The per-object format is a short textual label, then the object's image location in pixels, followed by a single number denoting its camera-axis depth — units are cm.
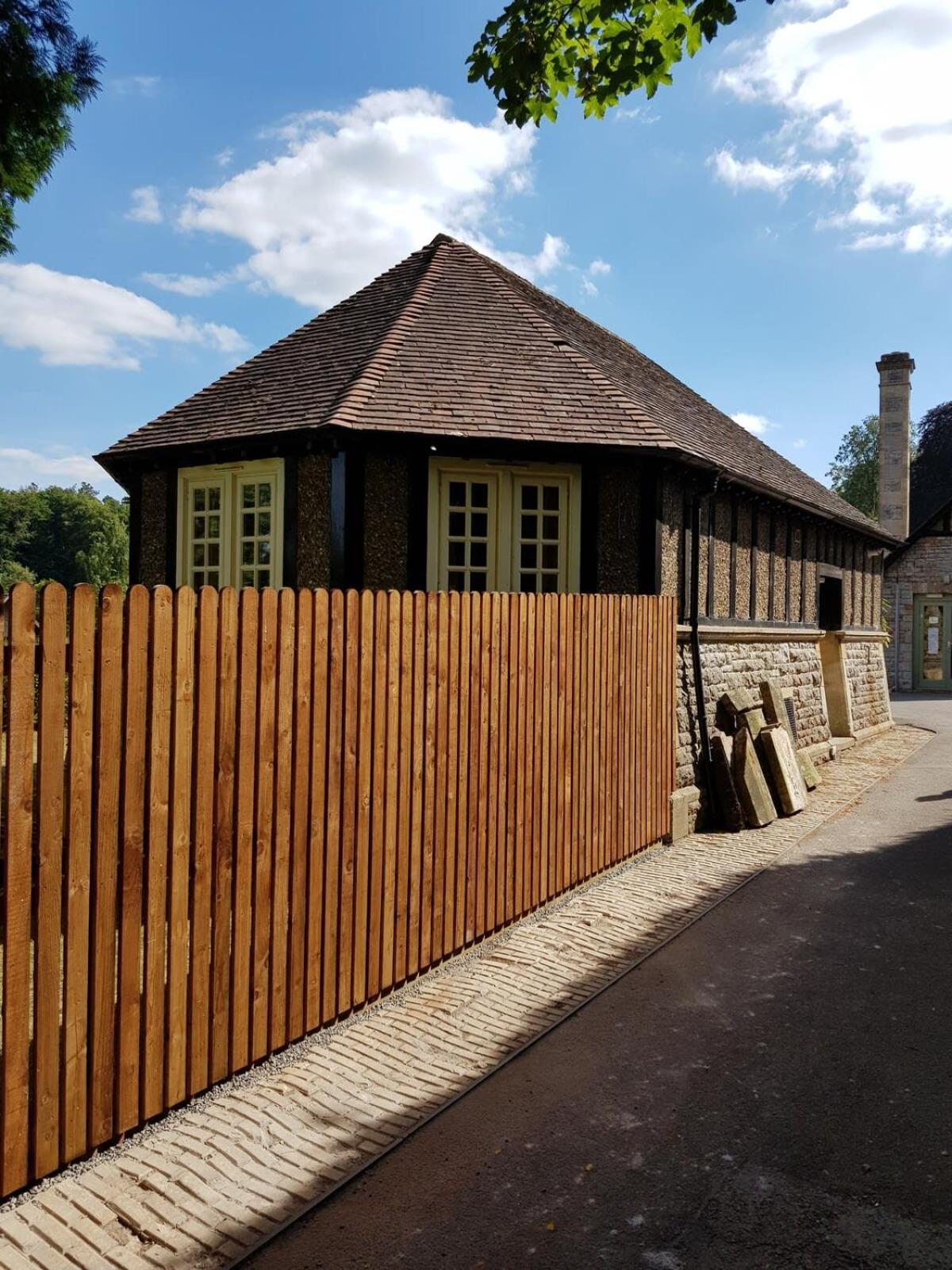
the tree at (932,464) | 3225
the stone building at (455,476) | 945
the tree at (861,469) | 4694
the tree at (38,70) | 822
